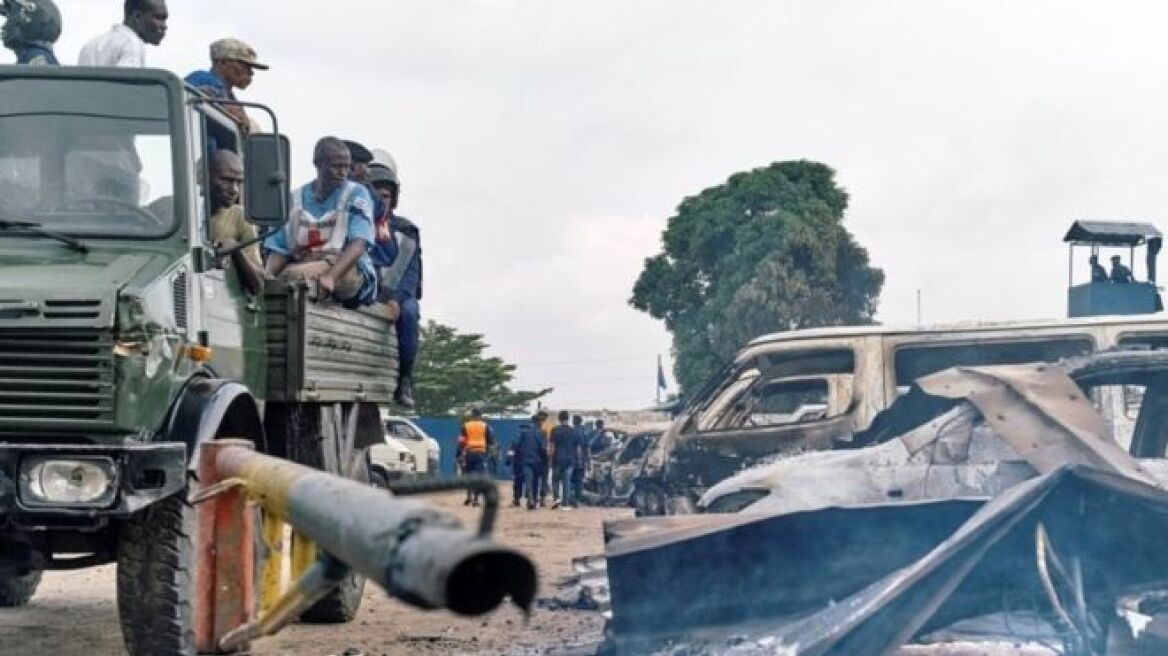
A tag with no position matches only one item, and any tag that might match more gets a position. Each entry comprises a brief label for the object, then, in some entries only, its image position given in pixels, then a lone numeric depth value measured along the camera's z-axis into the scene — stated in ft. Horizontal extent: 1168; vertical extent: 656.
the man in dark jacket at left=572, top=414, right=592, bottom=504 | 75.36
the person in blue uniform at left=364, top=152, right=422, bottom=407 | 29.73
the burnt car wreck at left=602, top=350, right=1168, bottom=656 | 19.22
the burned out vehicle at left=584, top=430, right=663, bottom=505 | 56.14
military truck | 17.83
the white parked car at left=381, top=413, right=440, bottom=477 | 89.15
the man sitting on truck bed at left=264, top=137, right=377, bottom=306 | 25.70
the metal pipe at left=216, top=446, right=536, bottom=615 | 6.51
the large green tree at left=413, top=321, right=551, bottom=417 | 165.27
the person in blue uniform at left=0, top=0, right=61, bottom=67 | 23.67
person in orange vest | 73.56
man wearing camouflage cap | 25.29
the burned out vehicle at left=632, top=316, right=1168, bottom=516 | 36.06
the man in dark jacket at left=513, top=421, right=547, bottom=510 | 73.82
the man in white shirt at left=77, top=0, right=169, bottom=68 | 23.36
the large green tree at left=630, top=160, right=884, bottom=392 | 125.59
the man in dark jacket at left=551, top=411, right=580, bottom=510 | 74.13
